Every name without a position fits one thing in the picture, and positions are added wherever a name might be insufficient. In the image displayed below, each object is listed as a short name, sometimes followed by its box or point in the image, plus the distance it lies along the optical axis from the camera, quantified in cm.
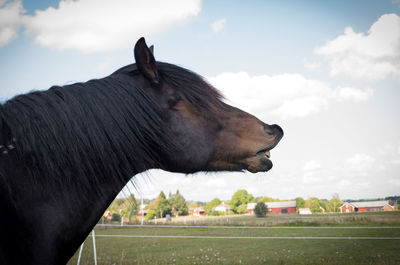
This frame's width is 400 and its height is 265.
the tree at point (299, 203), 4522
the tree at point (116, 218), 4416
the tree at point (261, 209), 4709
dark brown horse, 129
